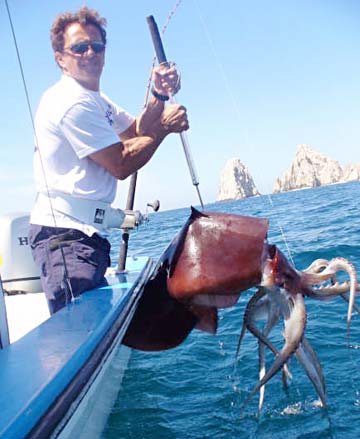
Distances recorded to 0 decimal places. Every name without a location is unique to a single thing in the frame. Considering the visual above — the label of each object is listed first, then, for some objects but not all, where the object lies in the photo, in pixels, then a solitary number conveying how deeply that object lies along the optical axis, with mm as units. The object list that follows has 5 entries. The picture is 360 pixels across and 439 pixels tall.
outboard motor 4418
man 2557
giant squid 2092
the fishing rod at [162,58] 3343
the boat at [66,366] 1390
